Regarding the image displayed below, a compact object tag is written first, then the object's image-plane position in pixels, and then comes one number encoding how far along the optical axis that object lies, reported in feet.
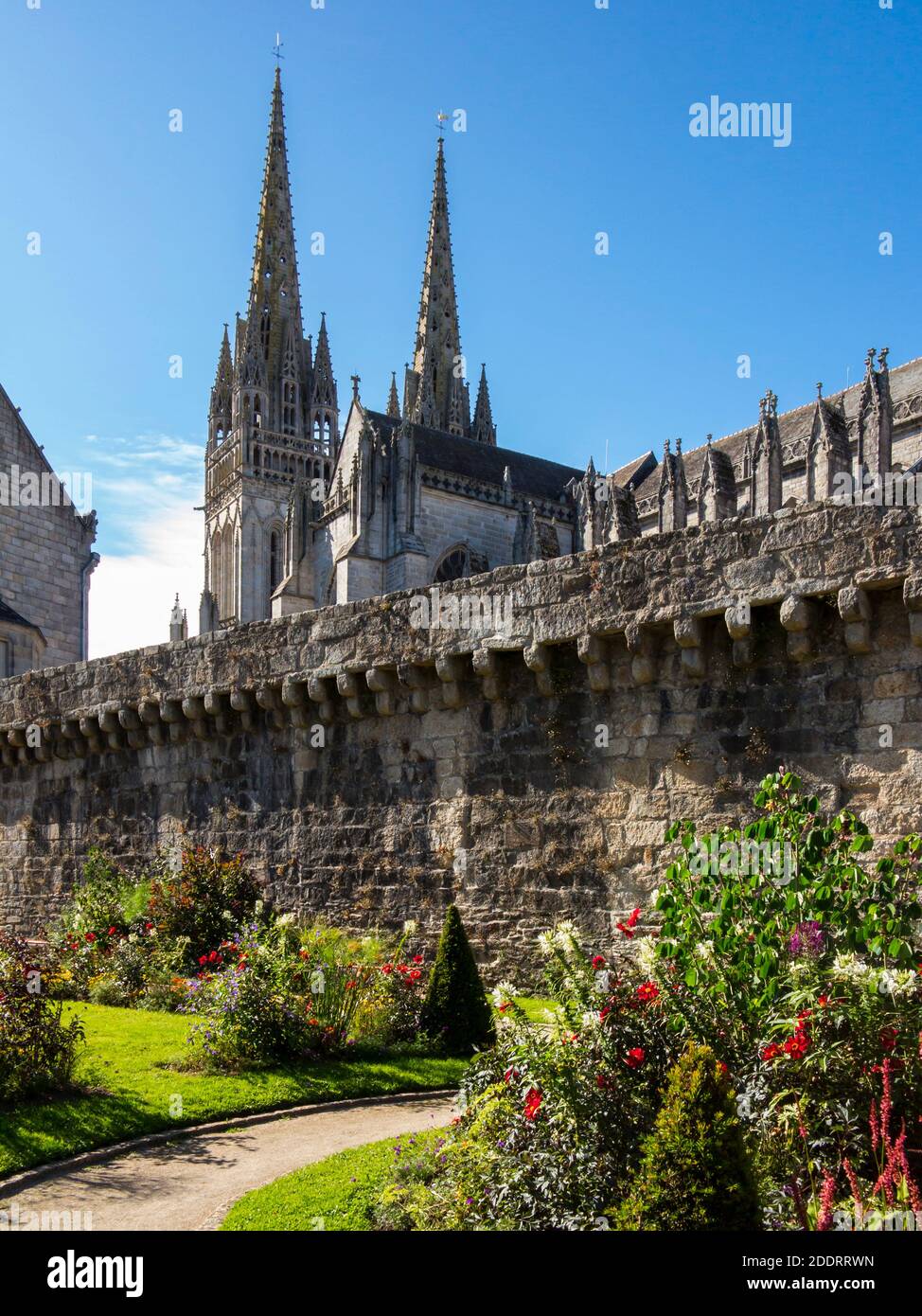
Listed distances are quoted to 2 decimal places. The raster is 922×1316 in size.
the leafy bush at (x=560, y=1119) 17.35
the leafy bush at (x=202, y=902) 41.86
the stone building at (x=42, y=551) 95.07
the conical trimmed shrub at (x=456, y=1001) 31.65
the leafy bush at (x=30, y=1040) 26.89
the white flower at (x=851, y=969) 19.97
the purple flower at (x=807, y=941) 21.90
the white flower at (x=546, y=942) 22.94
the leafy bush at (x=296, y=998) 30.78
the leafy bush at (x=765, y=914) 21.03
